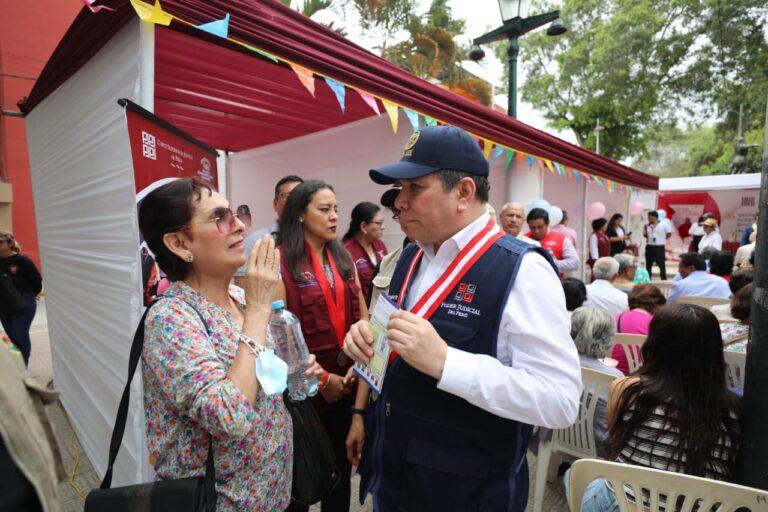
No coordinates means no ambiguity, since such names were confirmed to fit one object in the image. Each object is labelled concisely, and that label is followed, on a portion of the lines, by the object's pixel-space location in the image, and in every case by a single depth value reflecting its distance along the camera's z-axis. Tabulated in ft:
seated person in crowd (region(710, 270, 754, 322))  11.37
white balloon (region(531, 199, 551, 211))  17.22
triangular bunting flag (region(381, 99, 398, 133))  10.91
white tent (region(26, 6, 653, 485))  7.38
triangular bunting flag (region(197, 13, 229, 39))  7.14
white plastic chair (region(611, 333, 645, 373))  10.27
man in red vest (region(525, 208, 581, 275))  16.17
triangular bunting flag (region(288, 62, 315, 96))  8.93
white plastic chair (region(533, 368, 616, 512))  8.02
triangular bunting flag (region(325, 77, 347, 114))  9.72
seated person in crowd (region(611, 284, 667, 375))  10.59
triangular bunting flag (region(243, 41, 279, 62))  8.14
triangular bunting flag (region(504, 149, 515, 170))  17.27
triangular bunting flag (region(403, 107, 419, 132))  11.48
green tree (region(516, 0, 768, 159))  49.06
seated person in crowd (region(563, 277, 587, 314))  11.78
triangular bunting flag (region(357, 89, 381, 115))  10.44
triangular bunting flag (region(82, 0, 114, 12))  6.48
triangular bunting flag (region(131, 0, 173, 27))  6.44
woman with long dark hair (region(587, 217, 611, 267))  27.55
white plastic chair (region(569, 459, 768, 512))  4.26
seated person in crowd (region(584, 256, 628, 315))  12.67
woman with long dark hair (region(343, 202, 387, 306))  11.05
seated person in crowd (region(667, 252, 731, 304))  14.80
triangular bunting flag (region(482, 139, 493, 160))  14.86
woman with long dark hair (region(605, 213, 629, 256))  31.78
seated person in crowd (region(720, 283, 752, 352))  8.91
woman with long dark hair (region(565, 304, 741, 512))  5.42
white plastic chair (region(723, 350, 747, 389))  8.54
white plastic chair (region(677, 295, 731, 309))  13.94
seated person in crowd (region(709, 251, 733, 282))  16.42
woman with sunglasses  3.84
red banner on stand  6.62
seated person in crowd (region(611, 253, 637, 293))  14.82
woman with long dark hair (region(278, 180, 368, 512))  7.04
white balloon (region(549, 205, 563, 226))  22.00
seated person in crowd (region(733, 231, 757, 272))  19.70
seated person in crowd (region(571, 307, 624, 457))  8.76
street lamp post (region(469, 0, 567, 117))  18.03
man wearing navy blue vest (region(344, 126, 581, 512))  3.70
